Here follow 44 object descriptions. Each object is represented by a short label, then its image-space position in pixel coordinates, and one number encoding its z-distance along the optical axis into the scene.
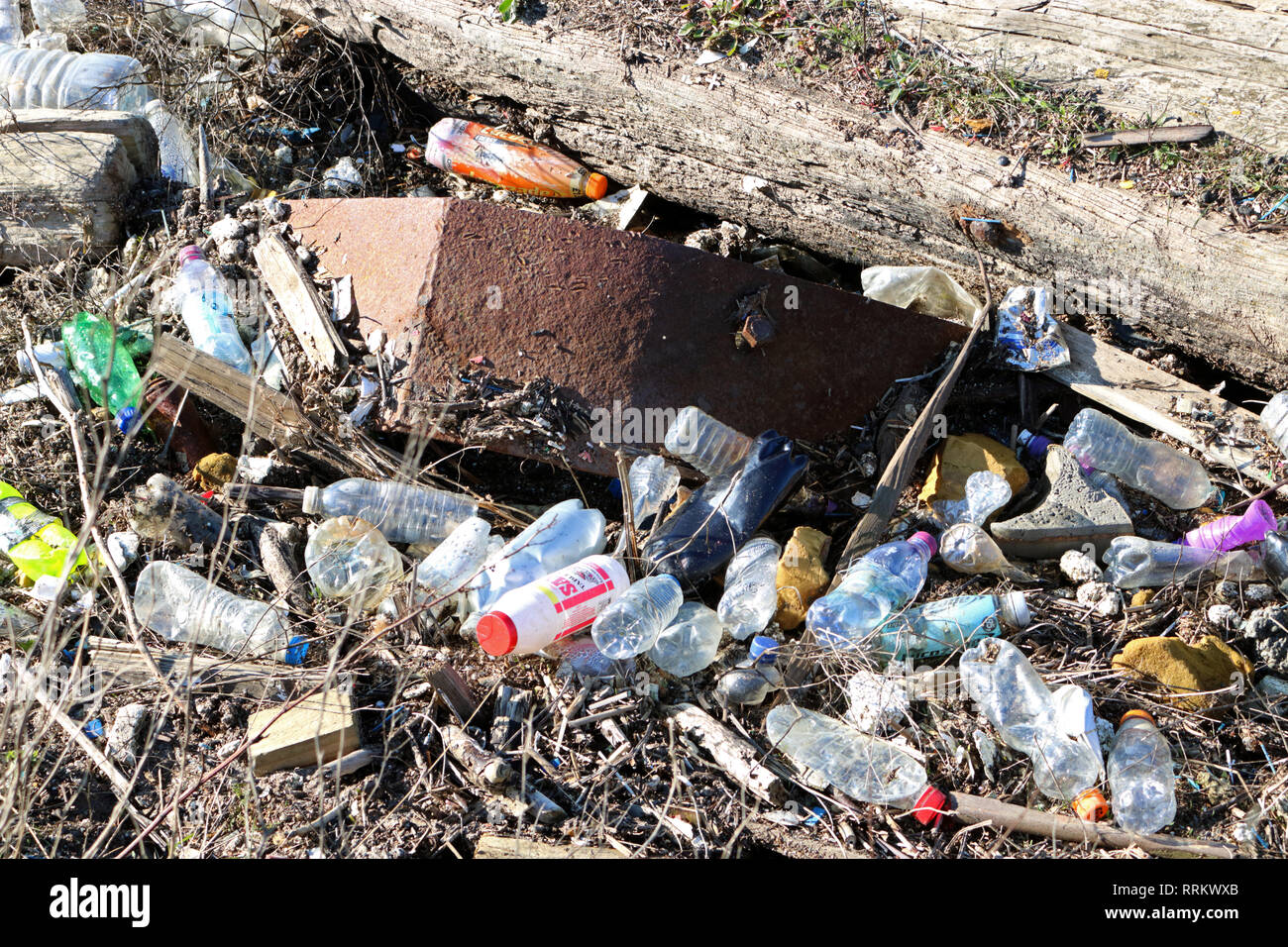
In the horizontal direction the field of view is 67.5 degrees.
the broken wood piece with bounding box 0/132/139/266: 3.38
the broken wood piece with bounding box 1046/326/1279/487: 2.79
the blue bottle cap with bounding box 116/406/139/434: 2.82
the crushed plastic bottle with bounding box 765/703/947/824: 2.14
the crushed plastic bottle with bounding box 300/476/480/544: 2.67
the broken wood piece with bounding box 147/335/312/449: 2.78
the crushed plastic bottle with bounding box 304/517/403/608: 2.56
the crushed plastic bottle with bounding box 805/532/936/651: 2.46
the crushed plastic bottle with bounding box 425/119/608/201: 3.49
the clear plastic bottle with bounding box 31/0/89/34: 4.42
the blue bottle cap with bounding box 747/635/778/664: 2.36
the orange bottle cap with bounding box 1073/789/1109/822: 2.10
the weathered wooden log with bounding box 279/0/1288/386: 2.77
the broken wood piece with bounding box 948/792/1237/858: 2.04
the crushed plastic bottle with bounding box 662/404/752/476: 2.72
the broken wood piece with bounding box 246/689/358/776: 2.11
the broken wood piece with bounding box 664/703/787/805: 2.12
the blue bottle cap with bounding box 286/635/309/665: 2.35
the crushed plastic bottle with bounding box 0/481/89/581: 2.62
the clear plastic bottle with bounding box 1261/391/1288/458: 2.75
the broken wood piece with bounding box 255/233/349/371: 2.78
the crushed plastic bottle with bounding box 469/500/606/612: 2.51
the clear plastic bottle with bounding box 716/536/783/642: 2.48
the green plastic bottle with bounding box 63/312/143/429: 2.93
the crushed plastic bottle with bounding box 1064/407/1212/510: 2.78
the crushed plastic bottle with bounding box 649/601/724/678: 2.40
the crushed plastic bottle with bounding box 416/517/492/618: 2.56
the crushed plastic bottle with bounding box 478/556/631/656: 2.27
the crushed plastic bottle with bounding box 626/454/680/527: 2.74
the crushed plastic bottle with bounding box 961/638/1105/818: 2.17
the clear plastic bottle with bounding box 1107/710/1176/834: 2.10
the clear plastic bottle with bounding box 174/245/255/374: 2.97
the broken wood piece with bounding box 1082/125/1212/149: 2.85
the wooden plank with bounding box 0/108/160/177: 3.52
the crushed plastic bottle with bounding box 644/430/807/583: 2.57
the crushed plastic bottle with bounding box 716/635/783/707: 2.32
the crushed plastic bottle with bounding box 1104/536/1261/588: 2.55
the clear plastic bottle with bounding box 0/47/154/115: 3.93
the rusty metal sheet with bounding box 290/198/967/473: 2.68
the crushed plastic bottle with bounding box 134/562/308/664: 2.46
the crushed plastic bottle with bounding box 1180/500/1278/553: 2.59
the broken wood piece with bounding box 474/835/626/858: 1.96
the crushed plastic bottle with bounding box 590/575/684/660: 2.35
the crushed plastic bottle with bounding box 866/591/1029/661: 2.44
